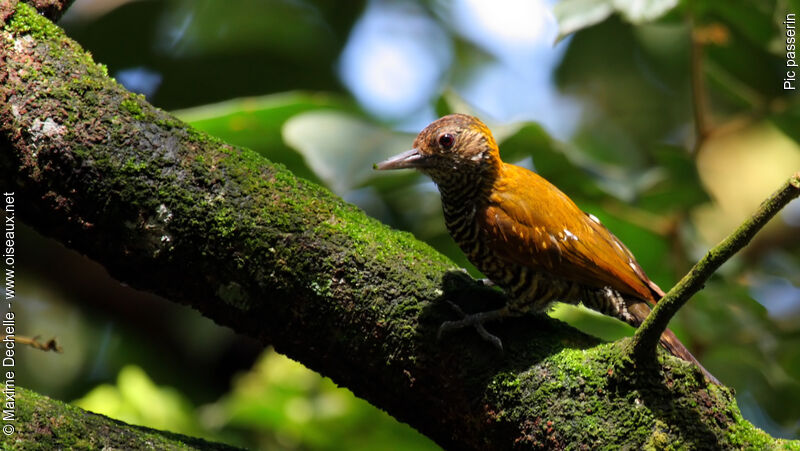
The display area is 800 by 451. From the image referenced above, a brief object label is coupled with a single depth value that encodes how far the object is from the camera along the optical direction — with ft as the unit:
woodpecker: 18.74
